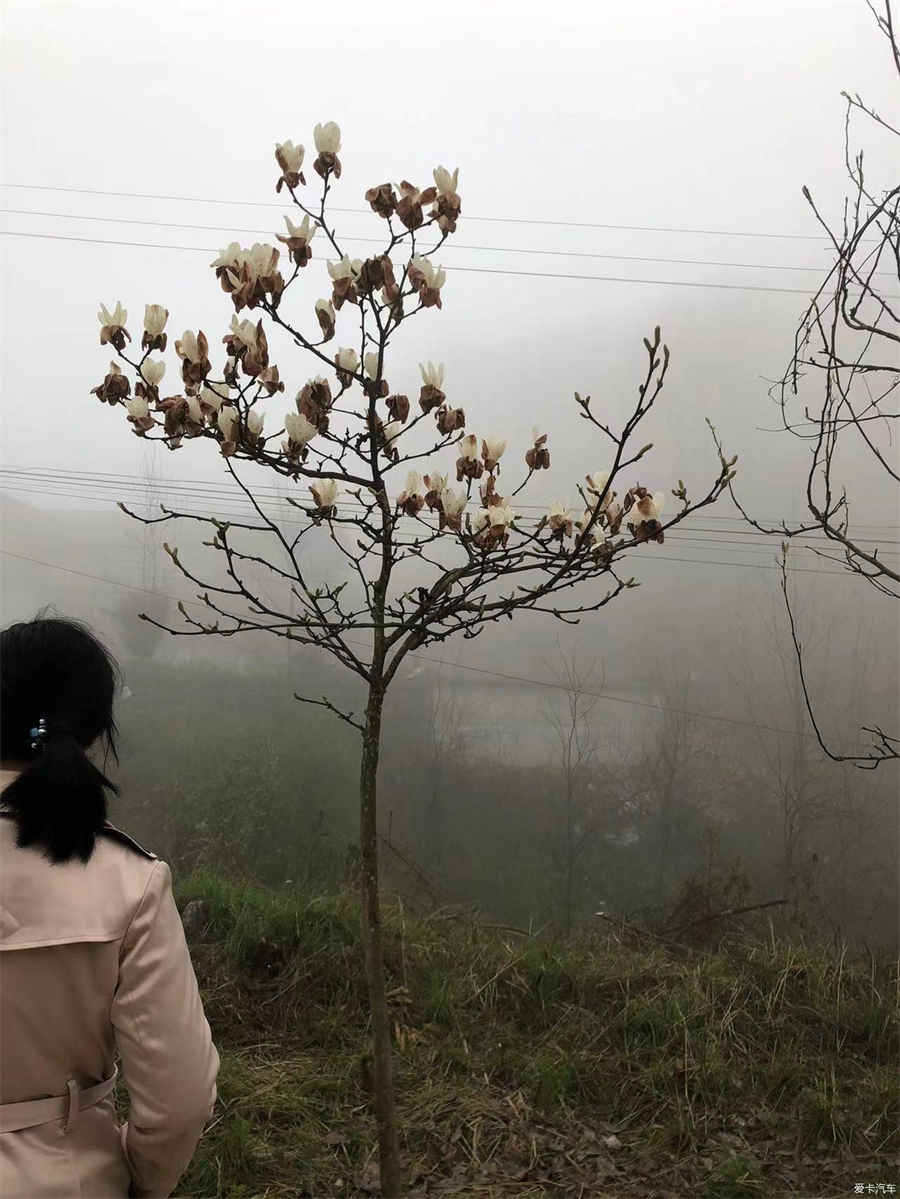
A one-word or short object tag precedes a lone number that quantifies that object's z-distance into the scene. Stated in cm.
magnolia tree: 151
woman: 103
